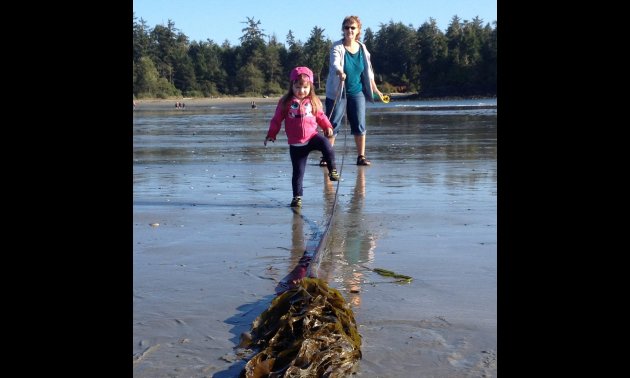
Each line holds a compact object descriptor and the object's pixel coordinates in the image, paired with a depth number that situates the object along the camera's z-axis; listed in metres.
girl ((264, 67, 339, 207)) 7.34
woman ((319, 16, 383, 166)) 9.68
